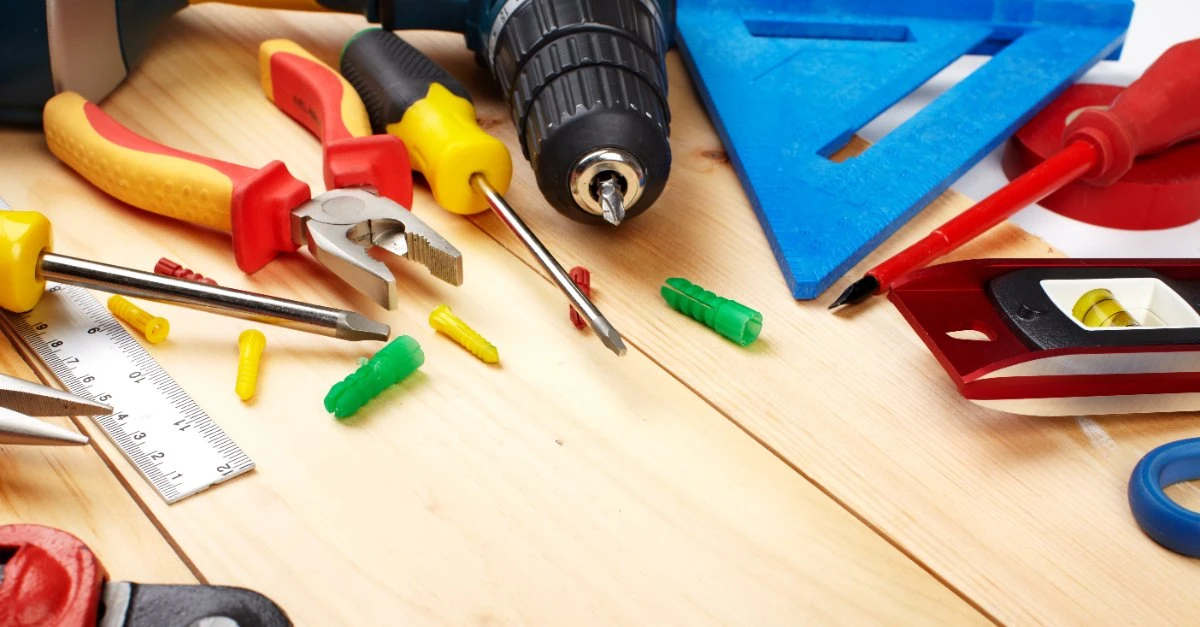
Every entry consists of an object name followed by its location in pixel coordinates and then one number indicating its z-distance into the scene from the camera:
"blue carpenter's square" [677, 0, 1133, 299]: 0.83
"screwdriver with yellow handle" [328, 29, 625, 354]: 0.79
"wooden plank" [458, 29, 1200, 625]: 0.61
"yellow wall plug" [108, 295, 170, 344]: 0.69
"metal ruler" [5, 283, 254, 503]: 0.61
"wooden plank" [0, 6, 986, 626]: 0.57
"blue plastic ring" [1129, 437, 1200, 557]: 0.61
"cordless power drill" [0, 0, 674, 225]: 0.72
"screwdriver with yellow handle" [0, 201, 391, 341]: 0.67
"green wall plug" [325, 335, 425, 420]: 0.65
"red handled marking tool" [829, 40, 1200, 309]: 0.82
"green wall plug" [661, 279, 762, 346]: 0.72
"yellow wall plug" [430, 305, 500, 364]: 0.70
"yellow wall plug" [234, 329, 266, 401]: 0.66
